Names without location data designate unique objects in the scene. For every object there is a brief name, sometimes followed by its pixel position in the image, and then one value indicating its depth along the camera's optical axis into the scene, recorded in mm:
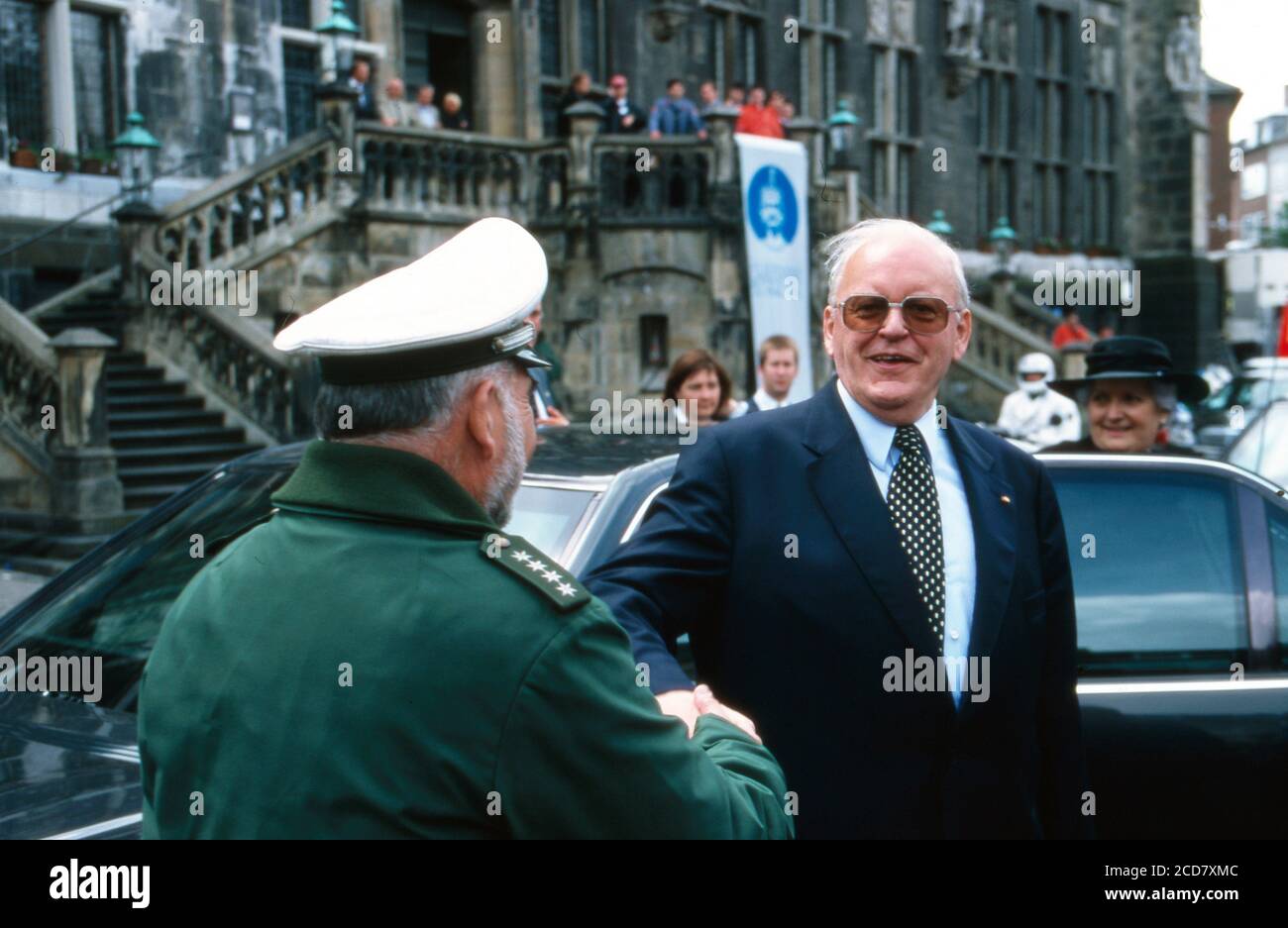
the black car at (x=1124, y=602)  3924
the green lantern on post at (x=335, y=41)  17612
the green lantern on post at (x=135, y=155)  16562
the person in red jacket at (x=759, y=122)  20562
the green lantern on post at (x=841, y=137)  21984
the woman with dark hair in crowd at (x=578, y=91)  19703
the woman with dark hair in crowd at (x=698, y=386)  7961
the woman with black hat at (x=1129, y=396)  6309
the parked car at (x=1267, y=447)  8969
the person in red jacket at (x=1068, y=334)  24234
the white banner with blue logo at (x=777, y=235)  19672
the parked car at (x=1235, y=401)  17011
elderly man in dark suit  2826
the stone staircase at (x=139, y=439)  12188
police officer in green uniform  1697
